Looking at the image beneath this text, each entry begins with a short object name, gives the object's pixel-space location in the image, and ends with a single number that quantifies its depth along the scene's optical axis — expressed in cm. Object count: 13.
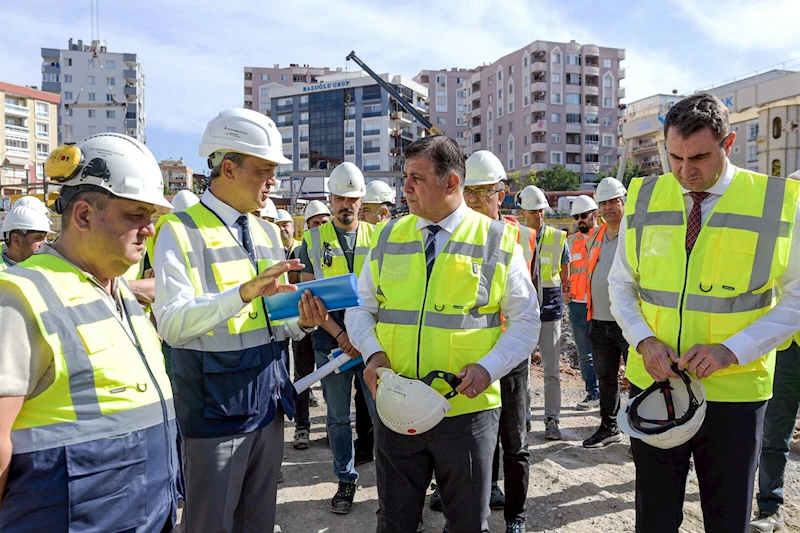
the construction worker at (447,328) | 268
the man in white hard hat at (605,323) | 570
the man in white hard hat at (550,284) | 595
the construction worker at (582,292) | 727
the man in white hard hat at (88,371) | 163
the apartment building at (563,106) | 7300
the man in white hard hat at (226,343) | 256
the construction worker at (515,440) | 381
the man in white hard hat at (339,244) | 499
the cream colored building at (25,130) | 6650
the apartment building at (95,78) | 9125
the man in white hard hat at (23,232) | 520
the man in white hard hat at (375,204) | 694
